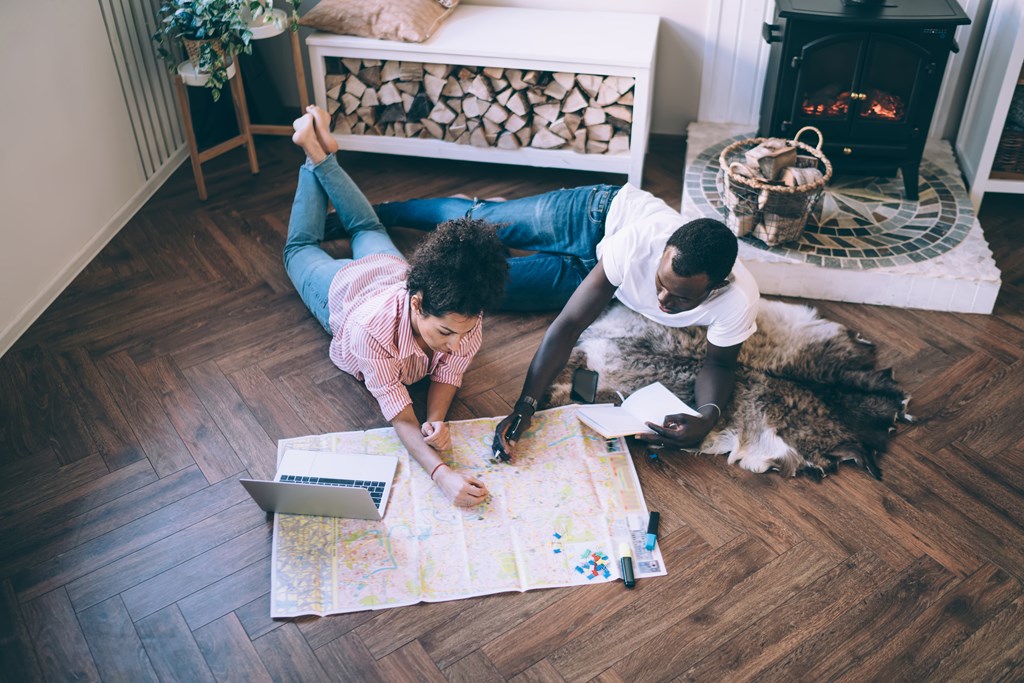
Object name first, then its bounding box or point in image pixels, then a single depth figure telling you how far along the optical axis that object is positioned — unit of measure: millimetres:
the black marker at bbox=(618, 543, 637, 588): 1952
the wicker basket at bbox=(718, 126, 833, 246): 2719
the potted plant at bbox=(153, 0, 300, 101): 2930
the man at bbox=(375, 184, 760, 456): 2006
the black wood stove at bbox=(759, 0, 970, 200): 2801
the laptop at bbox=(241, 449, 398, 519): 1995
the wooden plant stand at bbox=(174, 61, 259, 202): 3031
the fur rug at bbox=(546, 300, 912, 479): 2273
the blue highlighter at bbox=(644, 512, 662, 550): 2029
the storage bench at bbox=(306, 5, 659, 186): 3121
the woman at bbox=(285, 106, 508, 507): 2004
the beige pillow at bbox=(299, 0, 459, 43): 3156
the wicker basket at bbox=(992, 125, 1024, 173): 3104
